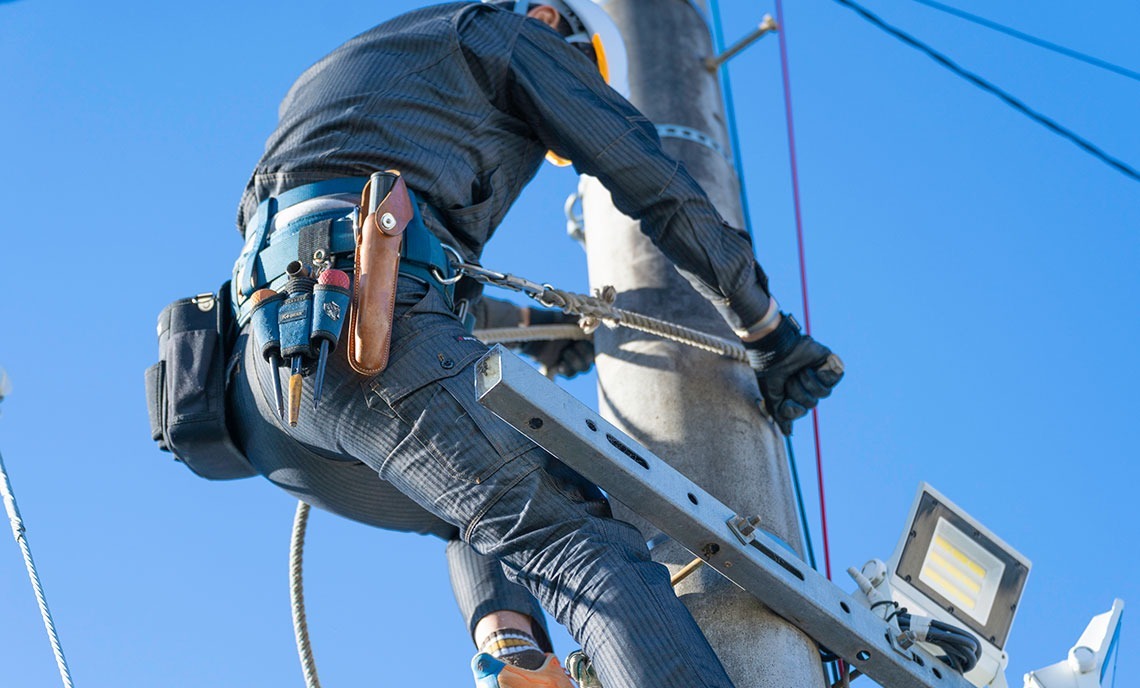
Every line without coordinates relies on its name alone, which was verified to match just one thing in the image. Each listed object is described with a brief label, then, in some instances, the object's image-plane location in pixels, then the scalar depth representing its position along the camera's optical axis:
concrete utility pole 6.13
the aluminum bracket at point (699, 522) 5.37
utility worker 5.43
